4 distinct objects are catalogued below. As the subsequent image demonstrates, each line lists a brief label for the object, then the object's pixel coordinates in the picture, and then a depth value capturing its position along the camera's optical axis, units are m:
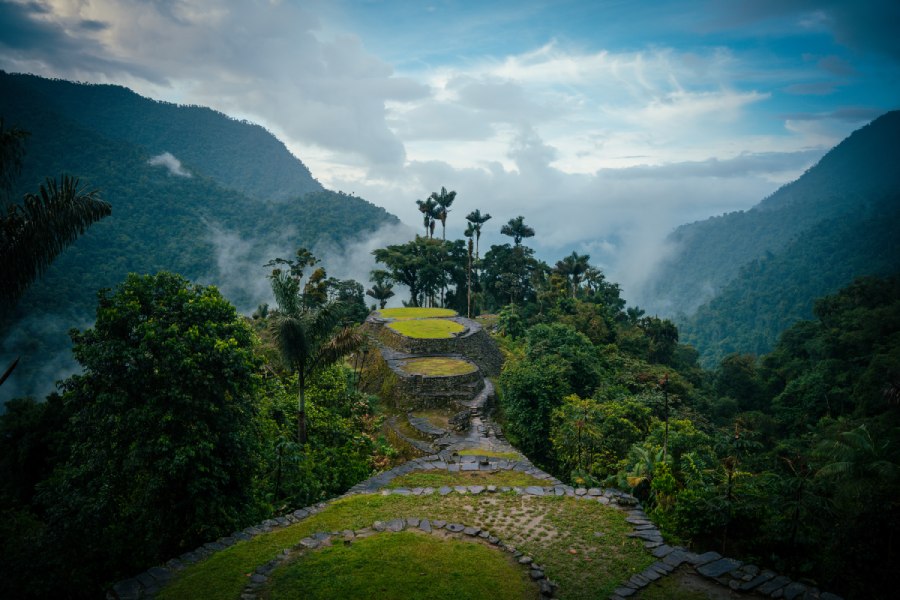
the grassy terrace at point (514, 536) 7.84
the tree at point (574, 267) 49.40
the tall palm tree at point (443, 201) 45.16
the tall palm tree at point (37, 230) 7.46
